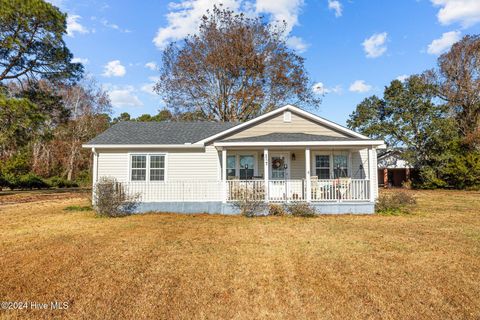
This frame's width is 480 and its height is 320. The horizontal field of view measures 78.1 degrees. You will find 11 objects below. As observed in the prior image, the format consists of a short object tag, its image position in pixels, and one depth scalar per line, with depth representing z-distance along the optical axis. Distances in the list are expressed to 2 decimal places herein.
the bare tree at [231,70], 26.92
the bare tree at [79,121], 34.75
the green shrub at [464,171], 25.27
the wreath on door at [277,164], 13.68
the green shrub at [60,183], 30.67
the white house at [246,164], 11.59
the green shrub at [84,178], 33.03
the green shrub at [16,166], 27.72
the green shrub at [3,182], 26.86
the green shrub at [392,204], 11.82
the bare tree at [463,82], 28.30
